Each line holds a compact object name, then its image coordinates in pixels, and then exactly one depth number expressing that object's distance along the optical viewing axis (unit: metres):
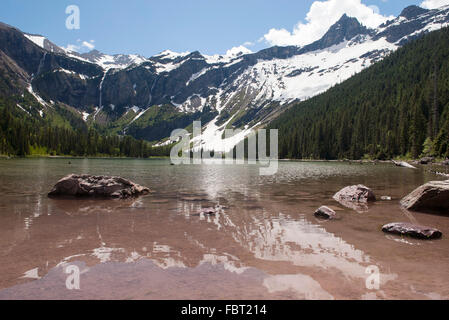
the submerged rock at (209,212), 15.77
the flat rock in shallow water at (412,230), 11.24
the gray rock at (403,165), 74.00
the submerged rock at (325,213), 14.97
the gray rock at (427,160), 84.44
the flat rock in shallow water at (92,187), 22.17
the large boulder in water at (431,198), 16.58
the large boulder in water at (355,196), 19.98
